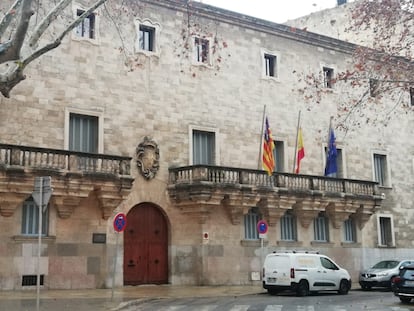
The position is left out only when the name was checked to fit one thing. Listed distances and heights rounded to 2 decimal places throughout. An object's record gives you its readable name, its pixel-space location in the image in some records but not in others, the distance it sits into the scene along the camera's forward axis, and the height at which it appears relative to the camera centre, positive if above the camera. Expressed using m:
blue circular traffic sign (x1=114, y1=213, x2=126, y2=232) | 19.20 +1.23
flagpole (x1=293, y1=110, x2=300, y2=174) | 31.82 +5.40
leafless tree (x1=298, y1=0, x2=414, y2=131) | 18.56 +6.80
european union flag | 31.50 +5.10
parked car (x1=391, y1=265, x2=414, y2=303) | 19.56 -0.85
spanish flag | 31.00 +5.22
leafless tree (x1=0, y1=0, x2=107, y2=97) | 13.76 +5.12
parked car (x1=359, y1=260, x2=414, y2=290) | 27.30 -0.80
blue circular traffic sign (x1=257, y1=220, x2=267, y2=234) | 26.16 +1.32
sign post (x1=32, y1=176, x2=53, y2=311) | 15.54 +1.81
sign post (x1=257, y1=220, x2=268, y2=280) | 26.16 +1.32
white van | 22.78 -0.55
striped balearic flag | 28.97 +5.05
